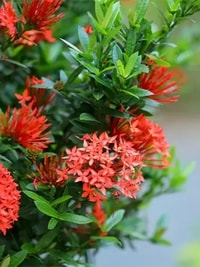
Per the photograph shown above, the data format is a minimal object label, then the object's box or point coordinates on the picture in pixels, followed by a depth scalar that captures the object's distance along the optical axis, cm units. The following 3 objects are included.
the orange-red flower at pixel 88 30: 89
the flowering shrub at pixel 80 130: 79
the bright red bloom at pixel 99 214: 95
